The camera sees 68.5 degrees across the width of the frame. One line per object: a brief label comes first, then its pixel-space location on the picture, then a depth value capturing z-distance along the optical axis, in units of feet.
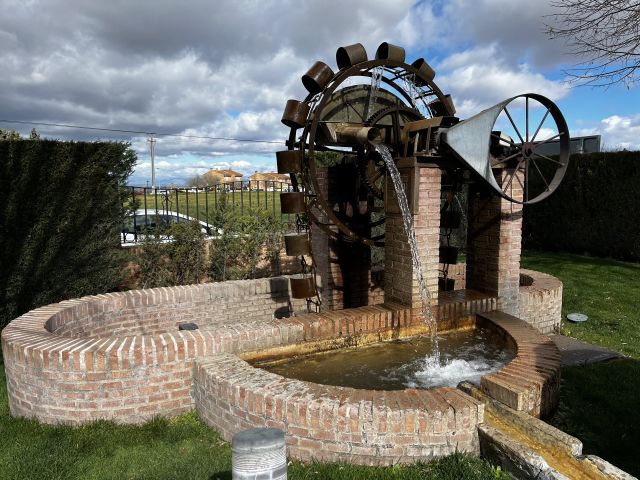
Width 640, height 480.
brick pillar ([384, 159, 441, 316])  15.73
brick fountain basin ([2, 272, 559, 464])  9.76
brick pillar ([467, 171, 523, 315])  17.81
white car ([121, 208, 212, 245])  26.66
